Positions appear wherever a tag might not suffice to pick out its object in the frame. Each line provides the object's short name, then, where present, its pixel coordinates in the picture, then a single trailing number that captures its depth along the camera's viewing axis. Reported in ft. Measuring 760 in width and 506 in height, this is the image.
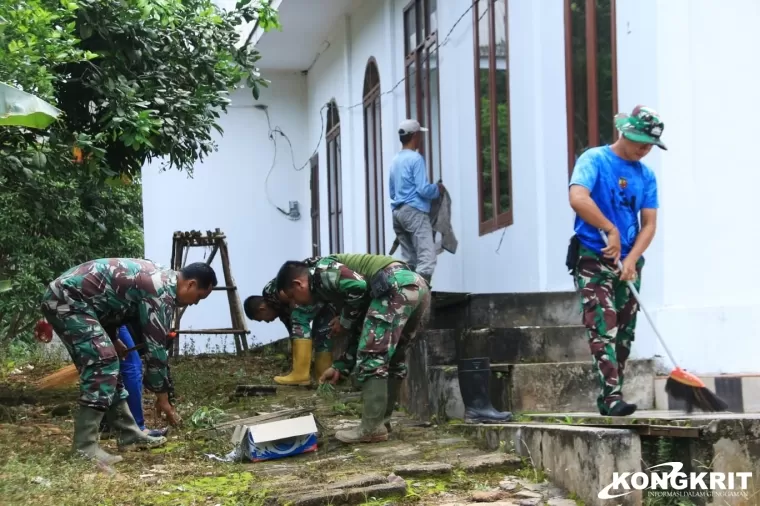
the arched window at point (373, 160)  44.75
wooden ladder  43.21
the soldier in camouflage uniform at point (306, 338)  29.58
